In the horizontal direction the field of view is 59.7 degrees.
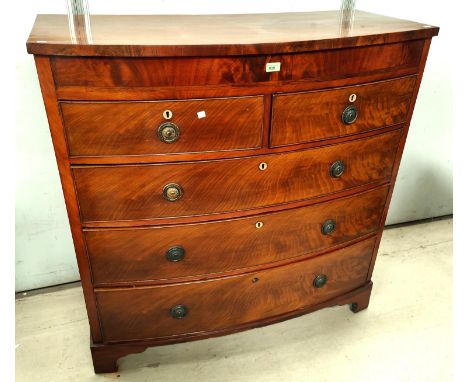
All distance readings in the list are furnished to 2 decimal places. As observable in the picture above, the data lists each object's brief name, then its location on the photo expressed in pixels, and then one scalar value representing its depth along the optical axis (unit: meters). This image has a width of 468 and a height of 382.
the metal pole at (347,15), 1.34
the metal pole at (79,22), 1.08
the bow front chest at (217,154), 1.10
